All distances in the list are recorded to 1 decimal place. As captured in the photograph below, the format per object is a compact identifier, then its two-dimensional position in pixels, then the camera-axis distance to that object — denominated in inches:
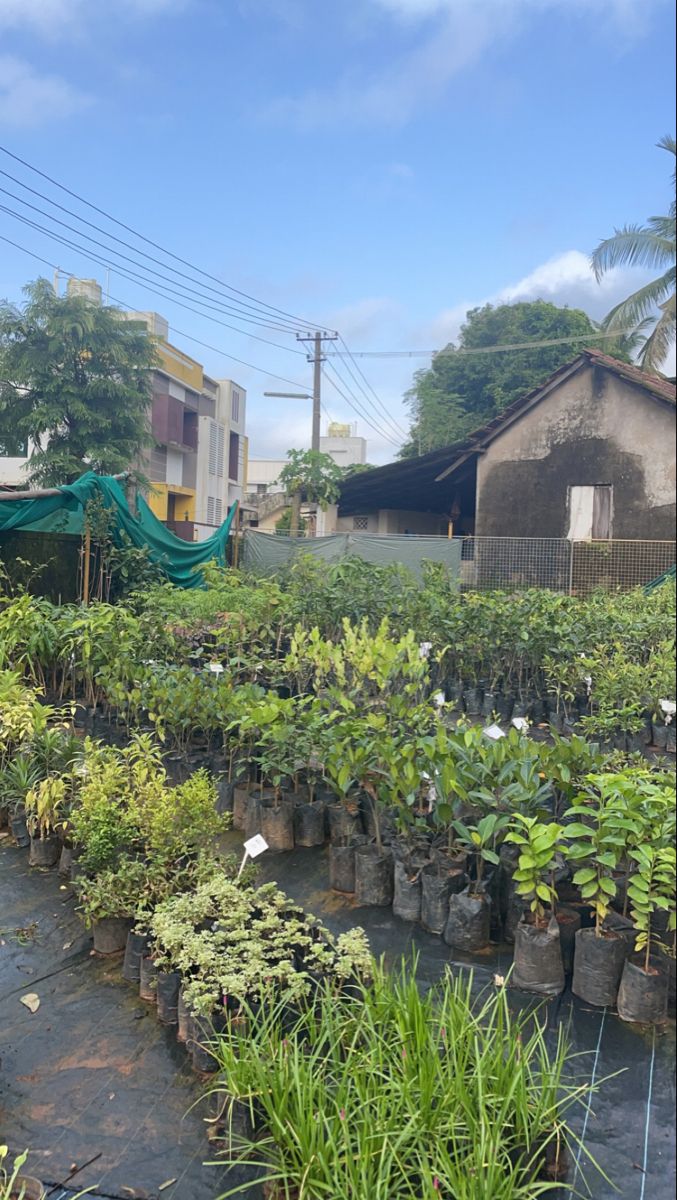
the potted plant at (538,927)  81.4
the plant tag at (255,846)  92.4
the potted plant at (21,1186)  62.1
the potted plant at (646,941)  71.5
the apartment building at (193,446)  900.6
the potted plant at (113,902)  101.0
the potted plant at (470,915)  96.0
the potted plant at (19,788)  139.5
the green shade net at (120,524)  296.4
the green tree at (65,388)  555.5
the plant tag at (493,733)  106.6
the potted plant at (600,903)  79.4
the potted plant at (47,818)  126.6
